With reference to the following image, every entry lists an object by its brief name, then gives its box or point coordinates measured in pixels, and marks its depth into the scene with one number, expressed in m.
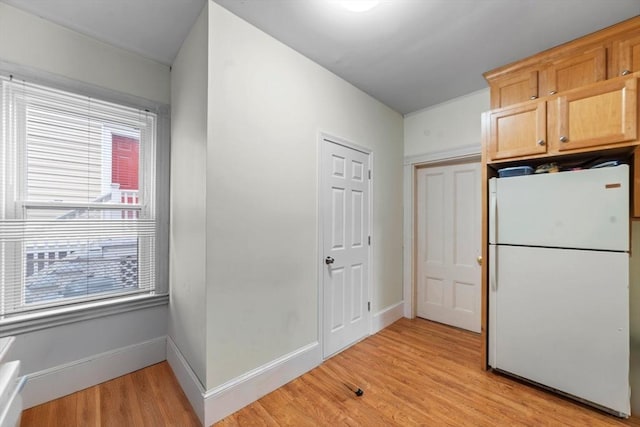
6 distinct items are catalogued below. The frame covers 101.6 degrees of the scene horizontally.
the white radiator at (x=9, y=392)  0.90
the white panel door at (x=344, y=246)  2.45
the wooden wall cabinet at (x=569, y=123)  1.69
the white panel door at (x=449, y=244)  3.04
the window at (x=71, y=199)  1.80
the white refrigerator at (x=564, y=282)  1.72
